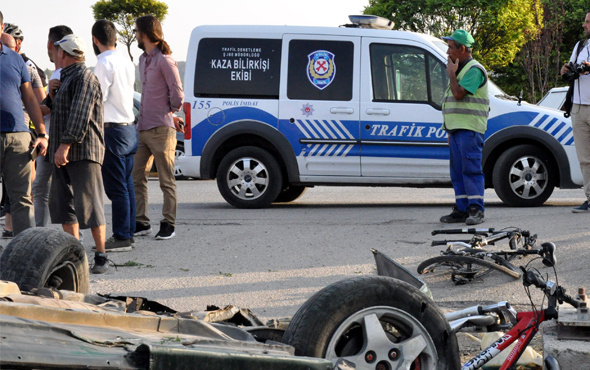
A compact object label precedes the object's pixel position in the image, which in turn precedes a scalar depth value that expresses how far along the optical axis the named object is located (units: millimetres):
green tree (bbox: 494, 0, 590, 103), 36844
